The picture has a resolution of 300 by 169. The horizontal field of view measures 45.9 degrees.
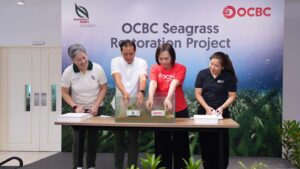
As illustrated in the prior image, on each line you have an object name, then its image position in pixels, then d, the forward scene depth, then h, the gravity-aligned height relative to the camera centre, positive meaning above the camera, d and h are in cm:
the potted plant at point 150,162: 208 -51
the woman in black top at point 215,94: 393 -18
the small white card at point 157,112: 360 -35
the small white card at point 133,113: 363 -36
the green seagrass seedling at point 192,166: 208 -52
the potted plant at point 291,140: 524 -95
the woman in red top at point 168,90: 398 -14
